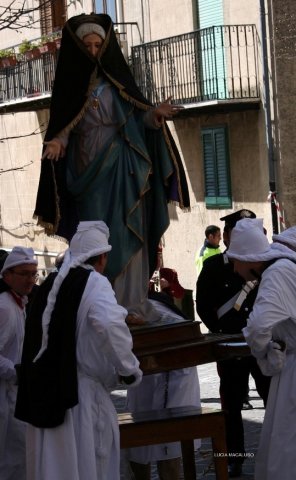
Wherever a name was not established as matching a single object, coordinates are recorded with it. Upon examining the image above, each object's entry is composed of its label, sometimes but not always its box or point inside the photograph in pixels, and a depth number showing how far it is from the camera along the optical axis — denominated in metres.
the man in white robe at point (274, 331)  7.57
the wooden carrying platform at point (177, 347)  8.16
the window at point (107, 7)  25.62
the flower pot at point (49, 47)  25.38
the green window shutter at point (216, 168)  22.59
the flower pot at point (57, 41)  25.31
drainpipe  20.80
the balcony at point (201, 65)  21.84
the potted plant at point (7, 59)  27.31
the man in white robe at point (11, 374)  8.95
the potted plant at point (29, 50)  26.15
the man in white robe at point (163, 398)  9.07
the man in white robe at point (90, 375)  7.44
